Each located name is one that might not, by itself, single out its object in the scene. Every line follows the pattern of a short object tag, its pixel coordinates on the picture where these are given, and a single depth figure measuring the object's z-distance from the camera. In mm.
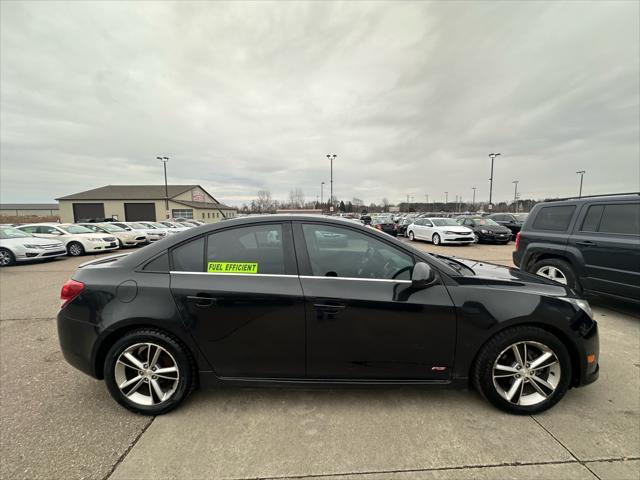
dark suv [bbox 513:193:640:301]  3900
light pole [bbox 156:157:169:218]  43731
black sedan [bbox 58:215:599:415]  2203
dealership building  44562
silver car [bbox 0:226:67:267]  9469
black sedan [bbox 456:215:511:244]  14648
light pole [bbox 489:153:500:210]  34422
